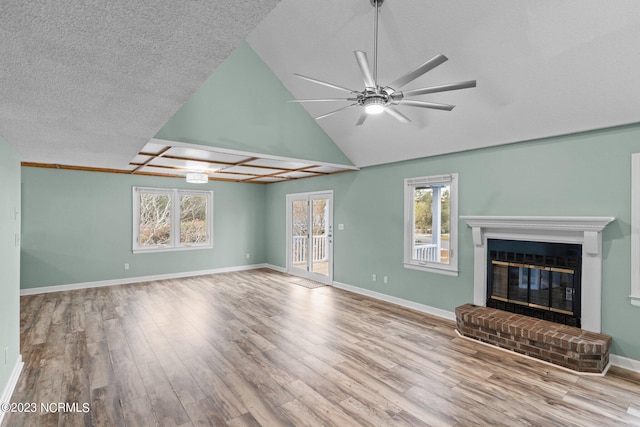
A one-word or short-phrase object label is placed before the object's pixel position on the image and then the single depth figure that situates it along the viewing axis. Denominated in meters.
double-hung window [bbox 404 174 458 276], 4.58
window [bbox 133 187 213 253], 6.91
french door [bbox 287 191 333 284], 7.11
